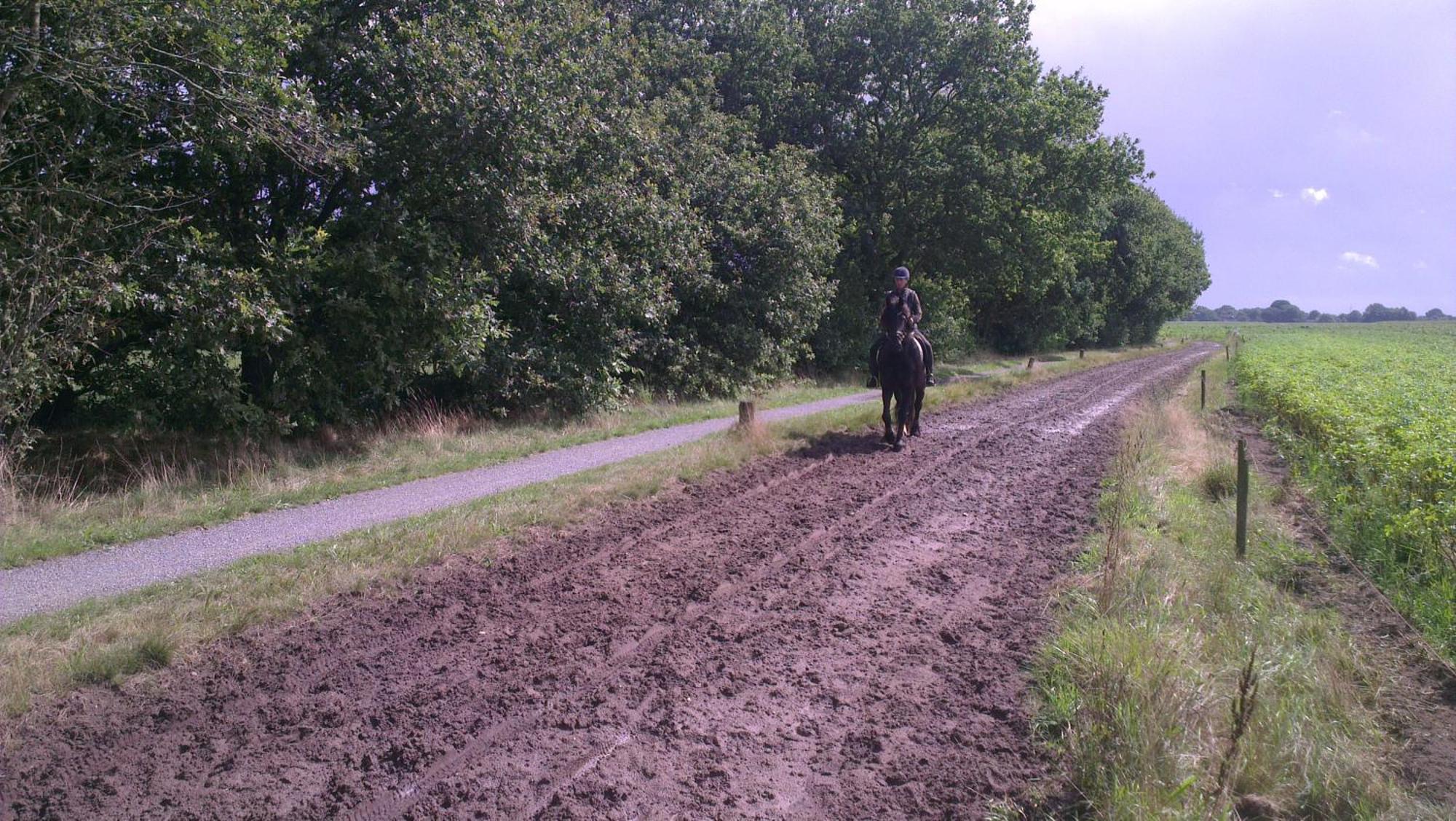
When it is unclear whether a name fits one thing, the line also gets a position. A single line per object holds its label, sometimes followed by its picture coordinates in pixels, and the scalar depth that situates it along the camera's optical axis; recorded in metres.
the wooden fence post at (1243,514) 7.39
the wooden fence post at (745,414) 13.52
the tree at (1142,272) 58.53
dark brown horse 12.48
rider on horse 12.47
